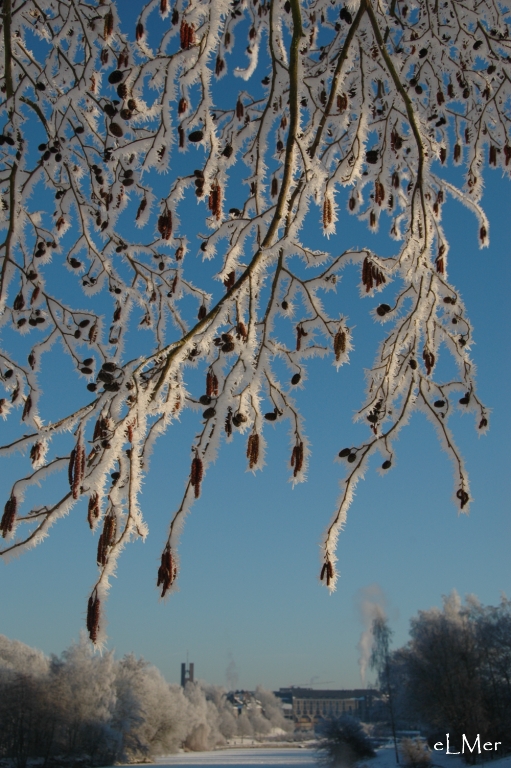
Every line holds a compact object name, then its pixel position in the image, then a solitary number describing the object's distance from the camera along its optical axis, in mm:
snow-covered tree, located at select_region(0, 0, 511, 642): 1598
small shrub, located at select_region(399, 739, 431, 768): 24672
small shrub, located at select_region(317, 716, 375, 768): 27562
